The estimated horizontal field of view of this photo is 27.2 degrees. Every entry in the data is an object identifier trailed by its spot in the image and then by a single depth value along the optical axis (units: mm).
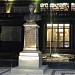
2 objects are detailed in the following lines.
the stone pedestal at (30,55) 7113
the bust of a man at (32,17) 7685
